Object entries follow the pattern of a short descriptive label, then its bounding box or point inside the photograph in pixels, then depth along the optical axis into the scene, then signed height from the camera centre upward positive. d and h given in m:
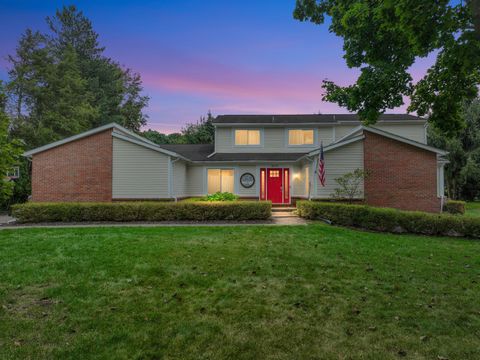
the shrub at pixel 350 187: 14.28 -0.01
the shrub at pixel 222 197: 14.77 -0.52
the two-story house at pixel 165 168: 14.50 +1.07
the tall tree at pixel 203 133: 35.69 +7.41
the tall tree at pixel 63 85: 25.48 +11.07
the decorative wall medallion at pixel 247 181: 18.06 +0.43
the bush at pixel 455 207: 17.78 -1.38
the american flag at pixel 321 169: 14.18 +0.95
